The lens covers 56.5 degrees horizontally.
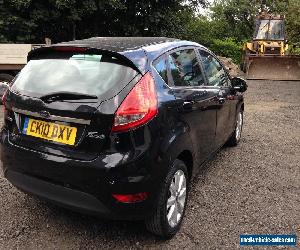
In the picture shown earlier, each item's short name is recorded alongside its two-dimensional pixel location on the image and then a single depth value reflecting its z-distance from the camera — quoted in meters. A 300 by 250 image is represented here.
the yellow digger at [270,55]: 11.09
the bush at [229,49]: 17.88
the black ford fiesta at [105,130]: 2.06
